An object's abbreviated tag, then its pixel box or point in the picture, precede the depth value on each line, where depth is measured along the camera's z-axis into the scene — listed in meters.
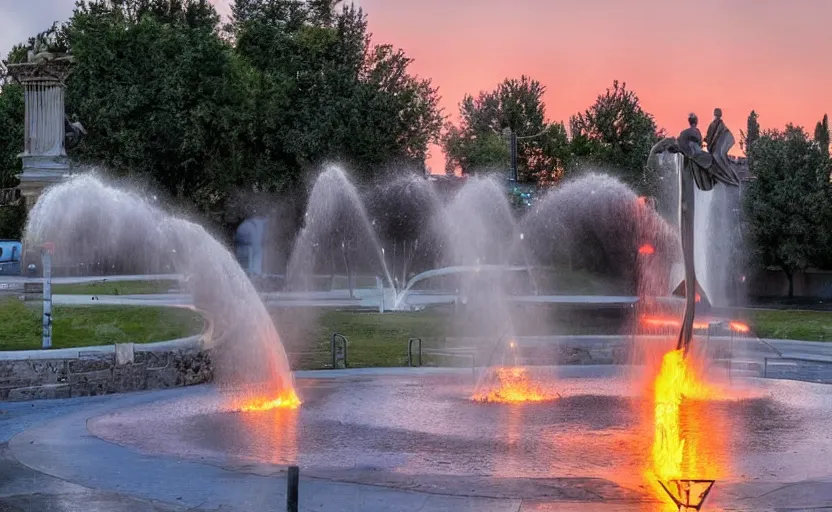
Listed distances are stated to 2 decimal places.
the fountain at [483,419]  10.49
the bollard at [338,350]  20.28
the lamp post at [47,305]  17.09
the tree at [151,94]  49.34
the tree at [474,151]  71.94
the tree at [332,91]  55.41
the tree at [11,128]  61.94
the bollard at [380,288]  35.28
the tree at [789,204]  59.44
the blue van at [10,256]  37.01
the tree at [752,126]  95.28
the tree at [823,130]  95.56
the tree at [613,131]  68.50
